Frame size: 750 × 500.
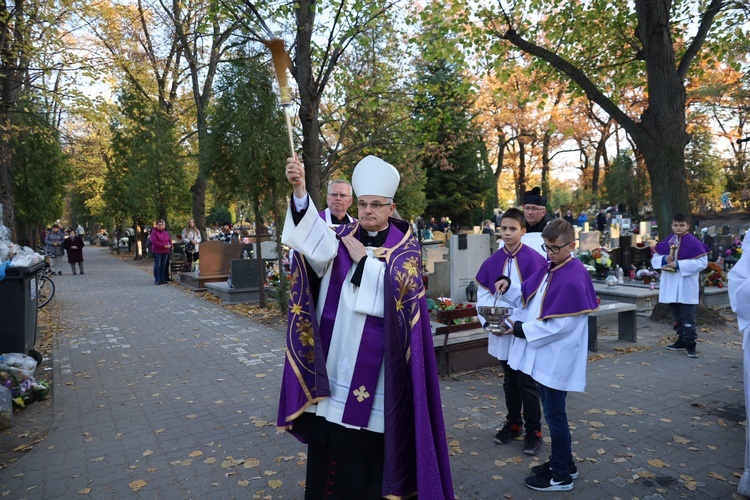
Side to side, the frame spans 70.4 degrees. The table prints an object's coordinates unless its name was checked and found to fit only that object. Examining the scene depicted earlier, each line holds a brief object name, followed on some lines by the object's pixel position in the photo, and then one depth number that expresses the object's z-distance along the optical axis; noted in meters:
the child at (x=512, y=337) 4.43
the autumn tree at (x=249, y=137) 10.88
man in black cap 5.06
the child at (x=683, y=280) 7.58
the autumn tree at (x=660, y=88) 9.53
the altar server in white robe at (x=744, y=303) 3.54
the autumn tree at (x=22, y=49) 11.75
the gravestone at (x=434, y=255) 13.79
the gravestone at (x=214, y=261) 16.41
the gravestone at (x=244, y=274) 13.70
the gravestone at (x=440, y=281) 11.56
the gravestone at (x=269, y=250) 17.78
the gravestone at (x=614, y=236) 17.37
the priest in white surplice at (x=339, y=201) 5.55
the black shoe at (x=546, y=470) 3.94
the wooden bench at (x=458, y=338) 6.67
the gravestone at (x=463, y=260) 10.65
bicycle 12.57
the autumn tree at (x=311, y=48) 10.54
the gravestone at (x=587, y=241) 16.25
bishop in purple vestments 2.74
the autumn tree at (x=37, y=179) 21.96
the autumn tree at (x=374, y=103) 12.46
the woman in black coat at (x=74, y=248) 21.52
